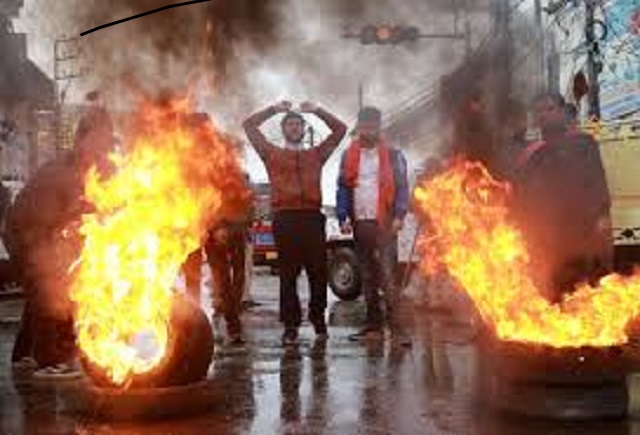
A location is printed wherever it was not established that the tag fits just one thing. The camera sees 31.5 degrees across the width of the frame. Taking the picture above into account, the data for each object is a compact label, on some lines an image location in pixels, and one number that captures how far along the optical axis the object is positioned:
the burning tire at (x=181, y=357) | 6.45
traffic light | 14.21
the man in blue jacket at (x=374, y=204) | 10.13
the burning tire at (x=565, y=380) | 6.01
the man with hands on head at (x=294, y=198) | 9.77
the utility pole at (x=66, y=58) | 10.40
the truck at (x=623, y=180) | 11.52
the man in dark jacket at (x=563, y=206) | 7.54
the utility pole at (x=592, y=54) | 20.19
